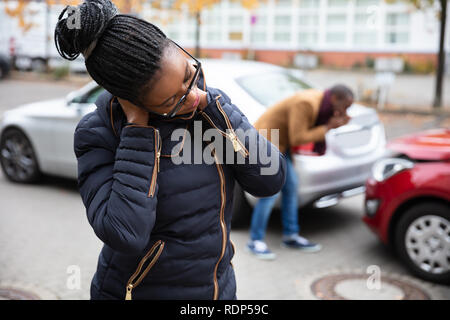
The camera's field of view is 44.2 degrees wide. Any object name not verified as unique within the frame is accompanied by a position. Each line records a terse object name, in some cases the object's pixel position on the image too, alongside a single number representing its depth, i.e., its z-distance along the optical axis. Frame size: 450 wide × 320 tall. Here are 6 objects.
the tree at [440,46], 12.98
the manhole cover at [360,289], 4.06
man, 4.50
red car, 4.20
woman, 1.49
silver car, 5.13
